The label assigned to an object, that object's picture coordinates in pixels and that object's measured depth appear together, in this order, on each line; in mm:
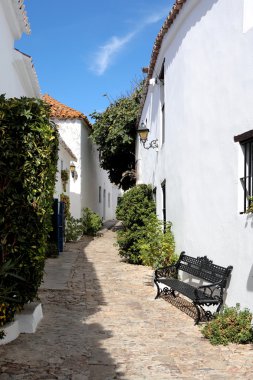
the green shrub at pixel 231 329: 5492
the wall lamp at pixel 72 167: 19295
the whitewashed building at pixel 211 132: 6023
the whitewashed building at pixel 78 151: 21078
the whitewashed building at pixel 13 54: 9570
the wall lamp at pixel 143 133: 12297
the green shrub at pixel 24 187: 5574
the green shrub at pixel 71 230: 18016
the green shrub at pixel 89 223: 21428
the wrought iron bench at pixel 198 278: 6262
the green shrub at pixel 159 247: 9328
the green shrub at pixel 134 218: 12953
